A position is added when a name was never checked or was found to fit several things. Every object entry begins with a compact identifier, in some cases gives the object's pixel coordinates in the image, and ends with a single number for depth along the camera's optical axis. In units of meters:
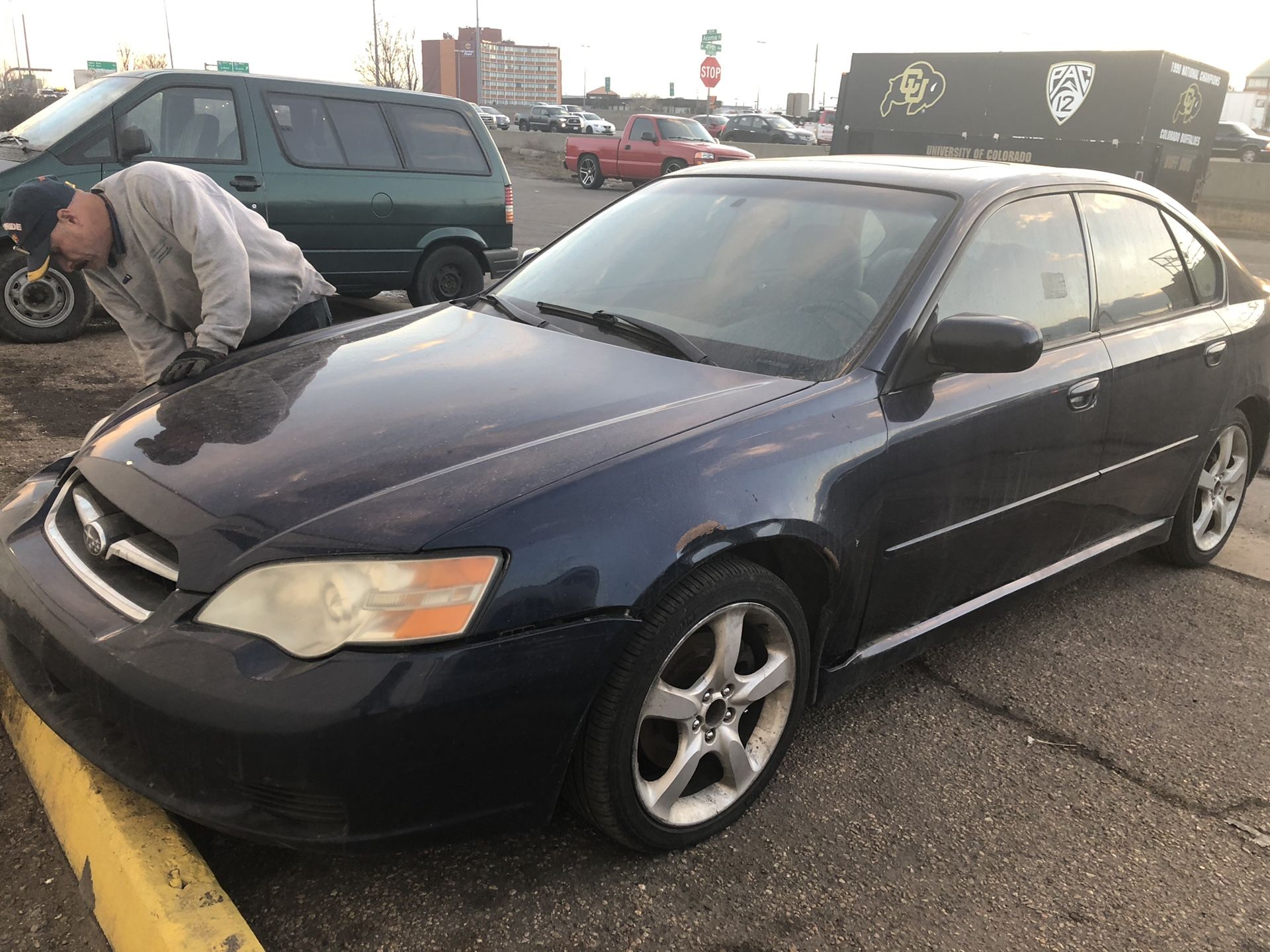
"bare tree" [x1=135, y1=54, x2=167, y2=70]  64.56
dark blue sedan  1.80
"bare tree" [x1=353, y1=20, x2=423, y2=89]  56.94
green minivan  6.61
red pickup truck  22.38
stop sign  33.75
